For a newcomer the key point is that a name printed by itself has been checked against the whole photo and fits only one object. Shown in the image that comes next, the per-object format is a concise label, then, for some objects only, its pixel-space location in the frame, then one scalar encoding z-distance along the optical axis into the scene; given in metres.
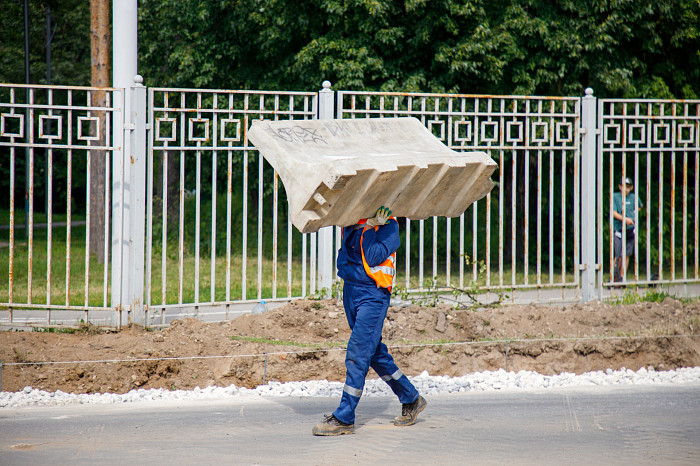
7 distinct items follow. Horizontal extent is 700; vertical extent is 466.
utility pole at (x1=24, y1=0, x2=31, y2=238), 46.45
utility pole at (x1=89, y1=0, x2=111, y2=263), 30.94
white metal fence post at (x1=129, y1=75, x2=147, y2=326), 16.86
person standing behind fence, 25.08
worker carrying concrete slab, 11.23
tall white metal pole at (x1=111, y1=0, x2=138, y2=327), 16.89
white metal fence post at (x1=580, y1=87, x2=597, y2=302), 20.55
